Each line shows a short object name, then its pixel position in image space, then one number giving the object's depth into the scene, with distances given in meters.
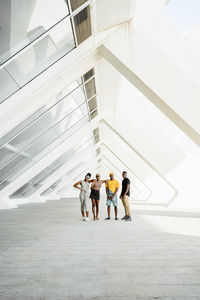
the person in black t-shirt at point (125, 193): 8.25
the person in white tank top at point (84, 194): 8.41
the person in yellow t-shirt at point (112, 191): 8.48
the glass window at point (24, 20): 4.50
